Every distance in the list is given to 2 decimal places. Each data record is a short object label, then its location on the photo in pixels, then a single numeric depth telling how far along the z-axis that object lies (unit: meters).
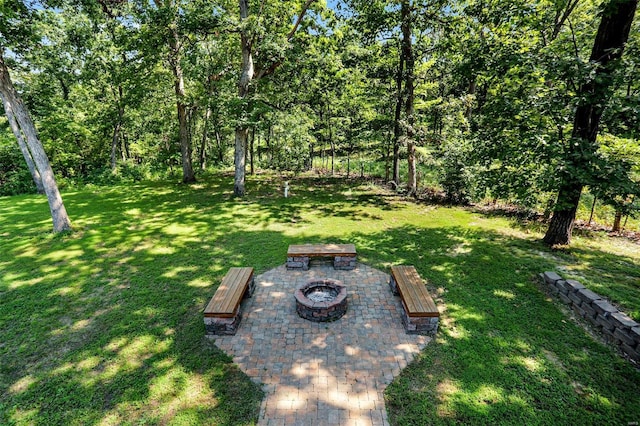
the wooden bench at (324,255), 7.39
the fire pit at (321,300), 5.47
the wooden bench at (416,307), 5.06
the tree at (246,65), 12.18
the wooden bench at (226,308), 5.03
